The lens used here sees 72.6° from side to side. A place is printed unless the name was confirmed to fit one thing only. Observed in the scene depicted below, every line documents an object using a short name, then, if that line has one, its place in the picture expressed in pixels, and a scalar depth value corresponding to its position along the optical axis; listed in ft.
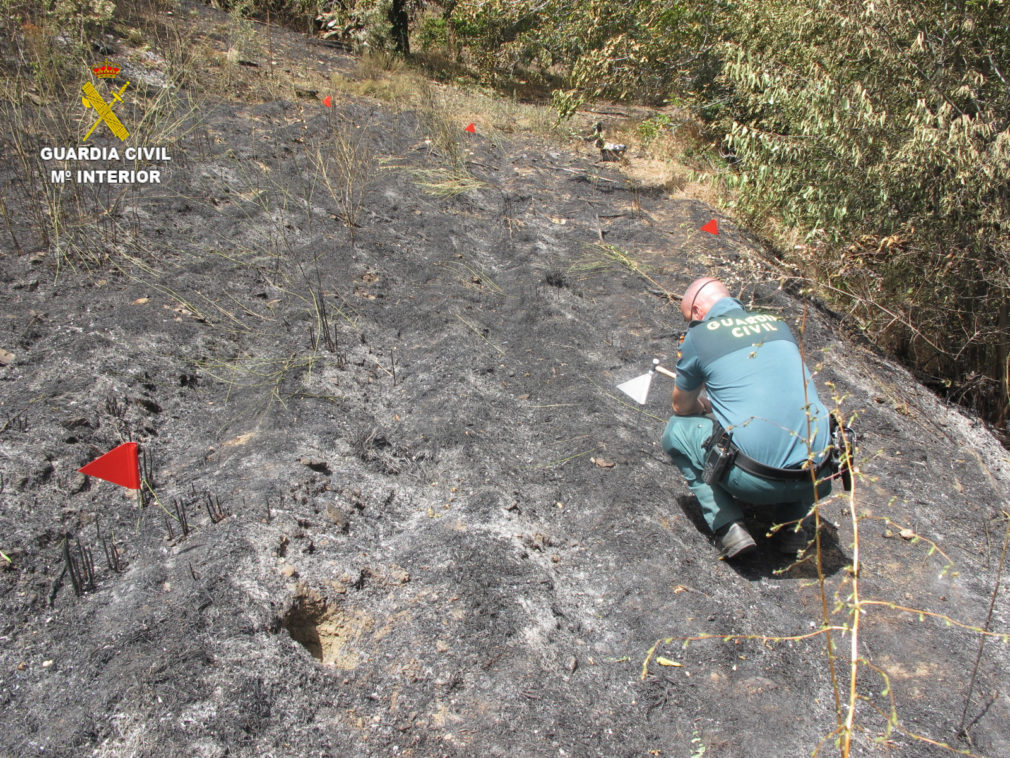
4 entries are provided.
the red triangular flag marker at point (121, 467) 8.63
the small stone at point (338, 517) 8.80
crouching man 8.62
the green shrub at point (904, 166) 14.52
